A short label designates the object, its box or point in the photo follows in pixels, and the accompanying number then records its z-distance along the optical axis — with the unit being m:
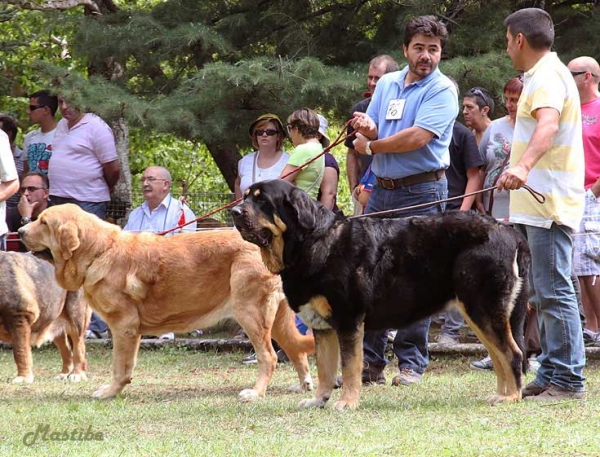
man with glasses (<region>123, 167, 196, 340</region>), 19.69
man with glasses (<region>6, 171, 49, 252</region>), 20.02
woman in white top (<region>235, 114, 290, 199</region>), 18.27
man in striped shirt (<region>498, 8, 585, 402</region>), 11.35
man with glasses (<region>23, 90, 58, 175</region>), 21.12
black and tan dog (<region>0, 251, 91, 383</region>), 15.60
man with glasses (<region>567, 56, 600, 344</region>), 15.62
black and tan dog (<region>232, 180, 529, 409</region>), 11.38
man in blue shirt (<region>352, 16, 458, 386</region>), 13.12
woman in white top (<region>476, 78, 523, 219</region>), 16.64
